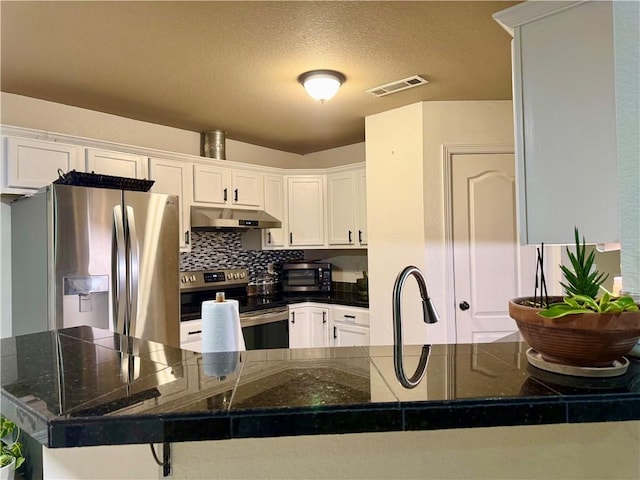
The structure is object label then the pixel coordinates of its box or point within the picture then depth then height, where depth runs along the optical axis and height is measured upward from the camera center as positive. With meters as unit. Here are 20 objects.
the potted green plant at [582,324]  0.77 -0.16
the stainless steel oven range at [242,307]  3.41 -0.49
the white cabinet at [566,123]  1.40 +0.40
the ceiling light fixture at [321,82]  2.52 +0.98
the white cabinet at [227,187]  3.53 +0.54
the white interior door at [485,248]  3.04 -0.05
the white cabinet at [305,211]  4.16 +0.35
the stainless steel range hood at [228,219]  3.48 +0.25
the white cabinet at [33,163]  2.54 +0.56
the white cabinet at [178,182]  3.25 +0.52
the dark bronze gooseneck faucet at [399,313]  1.02 -0.18
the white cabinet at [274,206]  4.04 +0.39
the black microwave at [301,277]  4.24 -0.31
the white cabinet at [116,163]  2.88 +0.61
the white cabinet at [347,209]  3.90 +0.34
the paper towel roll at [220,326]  1.09 -0.21
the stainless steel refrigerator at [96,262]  2.37 -0.07
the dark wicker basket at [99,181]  2.49 +0.42
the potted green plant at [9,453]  2.11 -1.04
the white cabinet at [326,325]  3.64 -0.71
